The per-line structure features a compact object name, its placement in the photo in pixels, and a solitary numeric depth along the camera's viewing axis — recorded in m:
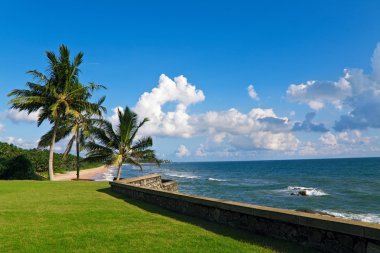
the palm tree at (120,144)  25.48
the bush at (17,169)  30.02
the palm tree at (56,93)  25.88
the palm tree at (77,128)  27.93
